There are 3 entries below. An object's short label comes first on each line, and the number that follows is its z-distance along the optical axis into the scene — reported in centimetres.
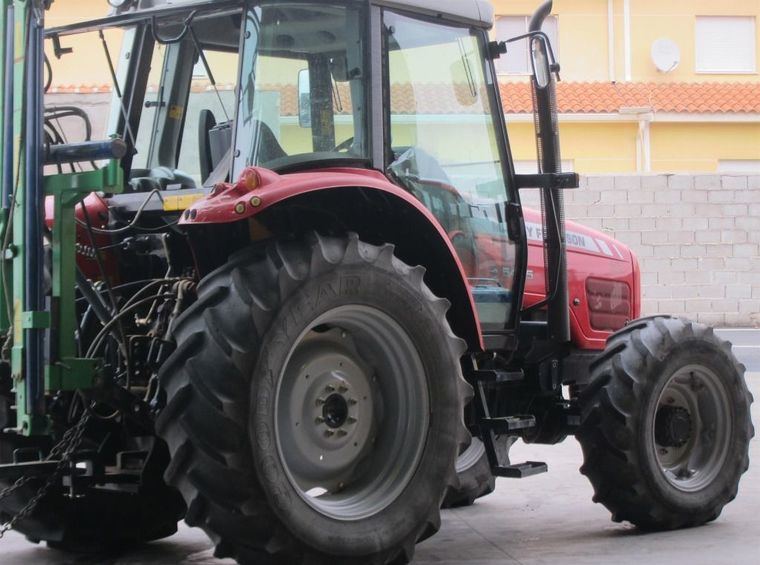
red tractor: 448
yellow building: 2712
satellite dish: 2967
